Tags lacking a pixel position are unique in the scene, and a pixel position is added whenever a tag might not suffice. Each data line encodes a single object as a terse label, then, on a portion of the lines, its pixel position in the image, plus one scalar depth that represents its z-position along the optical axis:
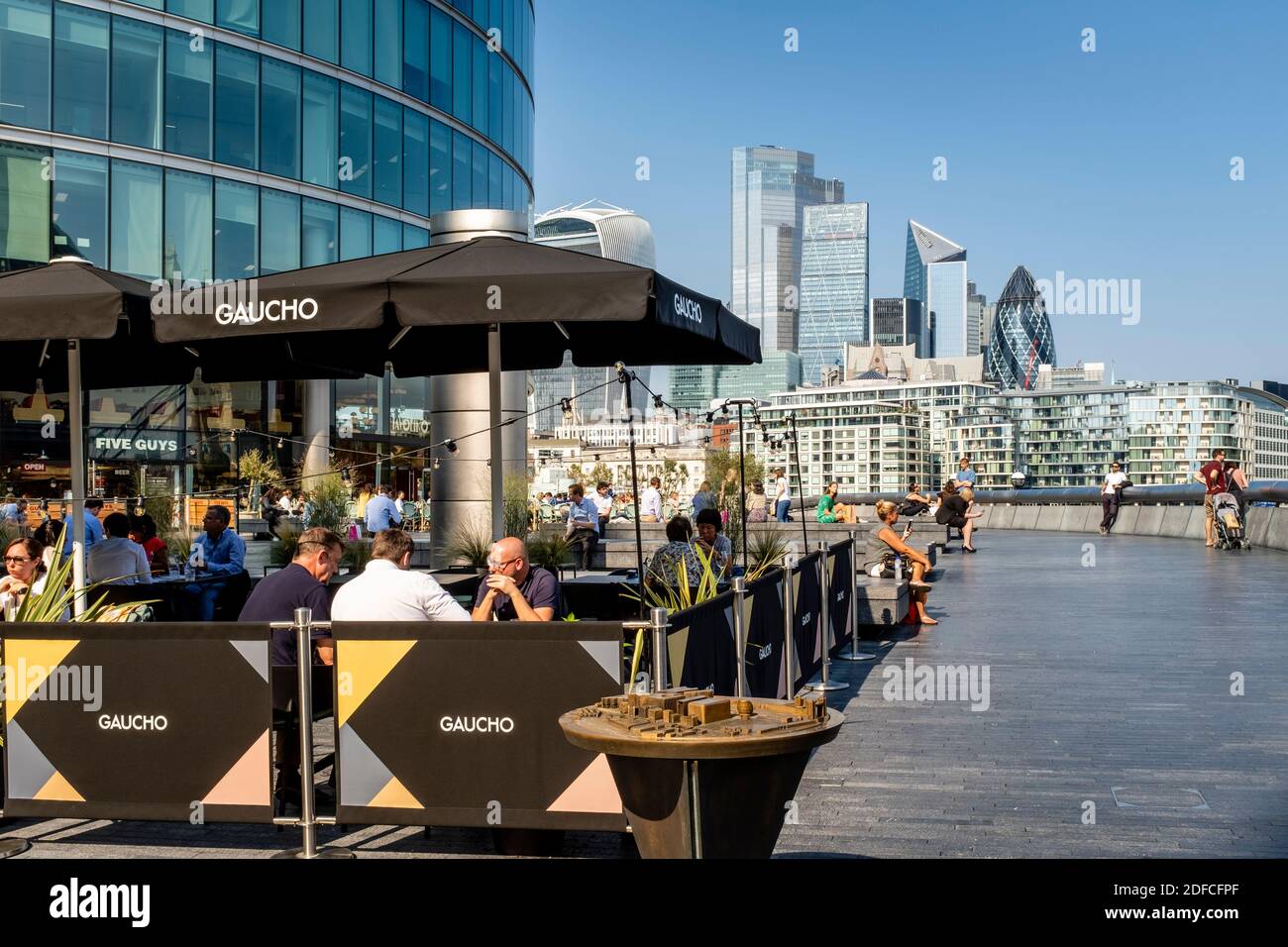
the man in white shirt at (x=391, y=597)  6.21
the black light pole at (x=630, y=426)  6.86
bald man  6.85
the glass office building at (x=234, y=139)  30.06
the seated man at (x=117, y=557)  10.20
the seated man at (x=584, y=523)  20.59
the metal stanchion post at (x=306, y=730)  5.40
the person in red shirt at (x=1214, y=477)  25.00
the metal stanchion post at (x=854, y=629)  11.45
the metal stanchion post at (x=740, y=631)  6.54
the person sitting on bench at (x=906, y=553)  13.76
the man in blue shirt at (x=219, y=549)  11.59
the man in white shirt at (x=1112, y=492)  32.16
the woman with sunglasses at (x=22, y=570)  7.28
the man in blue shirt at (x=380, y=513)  19.81
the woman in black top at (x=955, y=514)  26.36
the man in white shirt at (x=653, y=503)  26.36
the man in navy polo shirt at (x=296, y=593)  6.54
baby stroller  25.59
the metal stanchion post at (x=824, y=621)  9.80
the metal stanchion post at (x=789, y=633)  8.02
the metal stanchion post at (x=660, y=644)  5.12
